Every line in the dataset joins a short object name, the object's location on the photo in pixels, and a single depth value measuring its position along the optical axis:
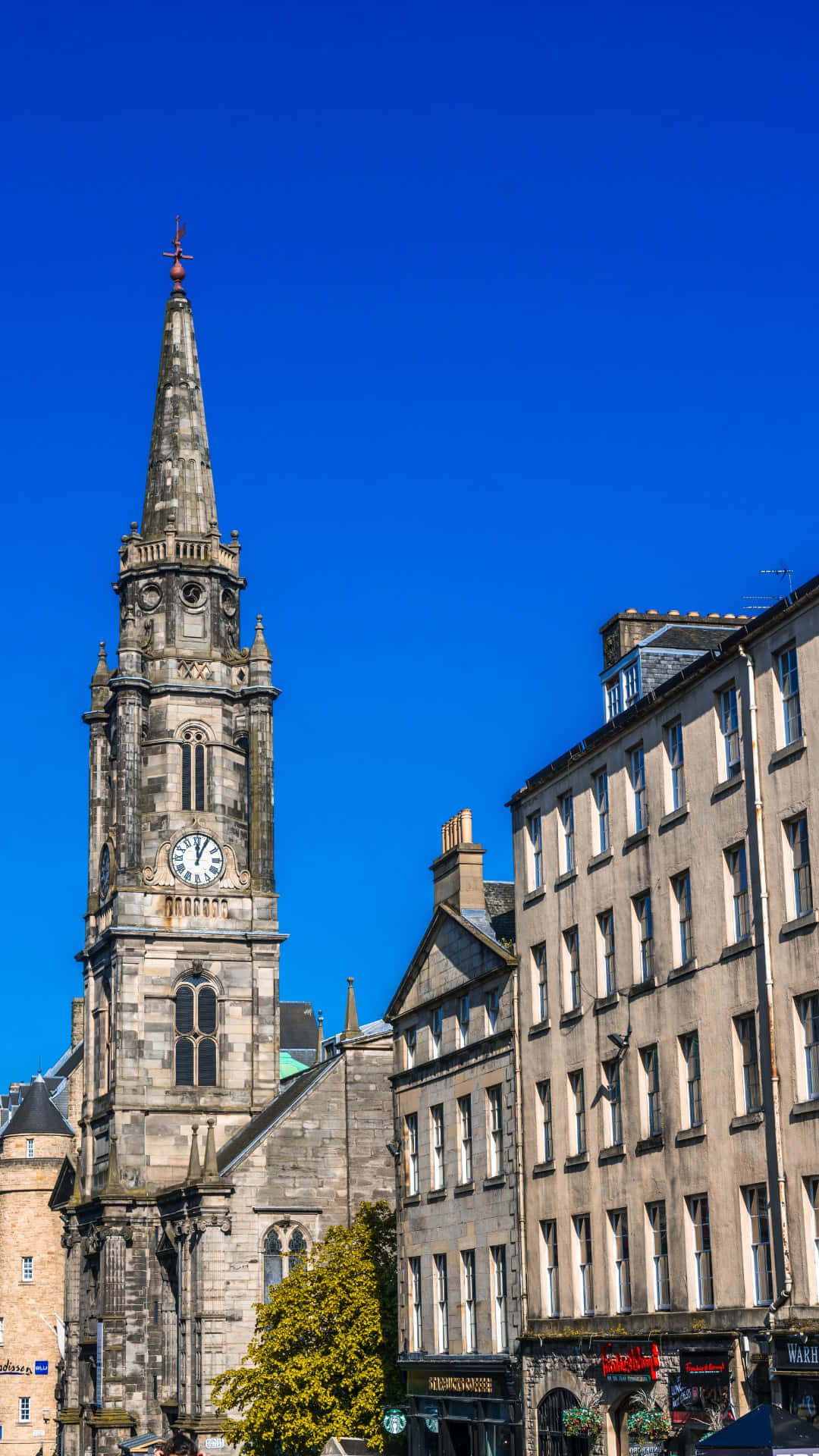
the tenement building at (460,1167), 47.75
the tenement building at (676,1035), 34.75
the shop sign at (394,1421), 54.00
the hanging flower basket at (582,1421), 40.91
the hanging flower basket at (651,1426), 37.28
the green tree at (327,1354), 58.12
